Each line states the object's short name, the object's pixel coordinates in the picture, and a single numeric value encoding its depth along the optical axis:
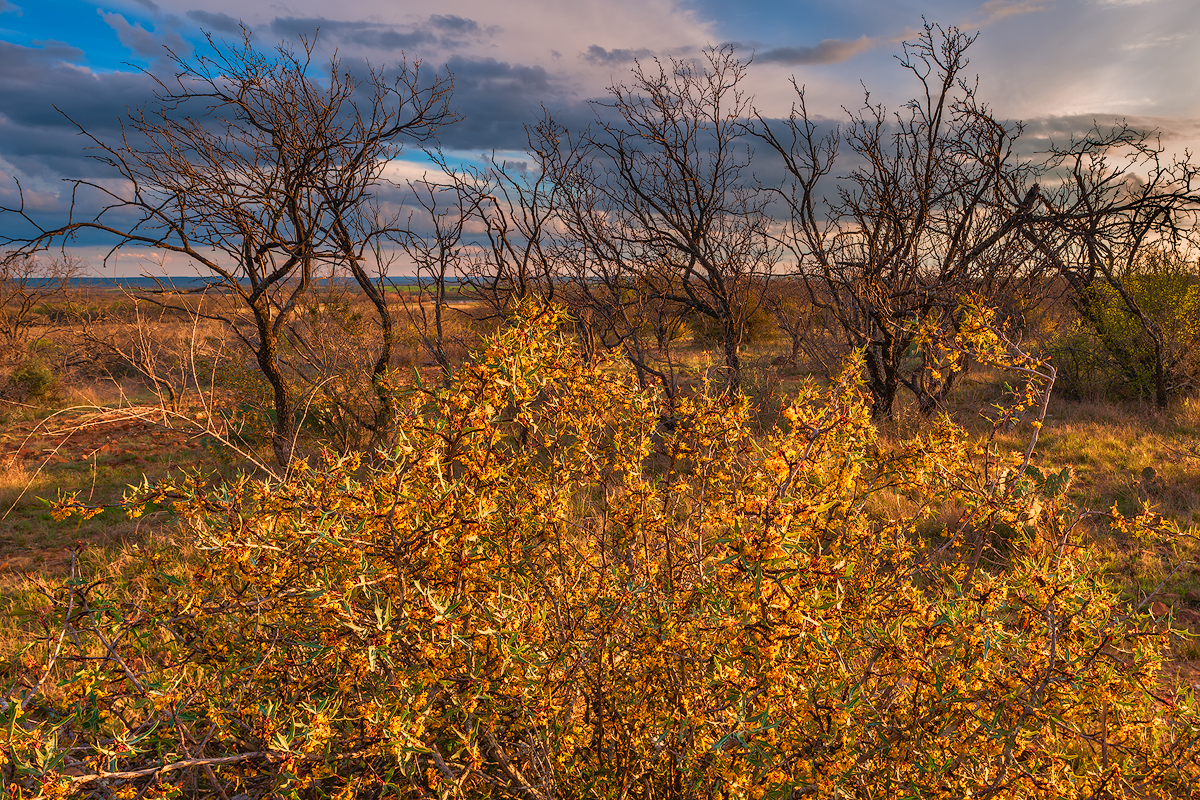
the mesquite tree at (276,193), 5.76
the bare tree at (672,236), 8.20
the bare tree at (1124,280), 9.08
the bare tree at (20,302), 14.33
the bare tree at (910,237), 7.59
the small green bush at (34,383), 13.74
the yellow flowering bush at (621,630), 1.48
